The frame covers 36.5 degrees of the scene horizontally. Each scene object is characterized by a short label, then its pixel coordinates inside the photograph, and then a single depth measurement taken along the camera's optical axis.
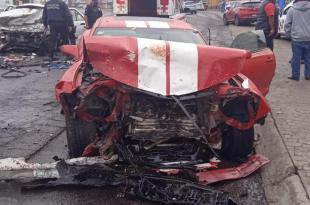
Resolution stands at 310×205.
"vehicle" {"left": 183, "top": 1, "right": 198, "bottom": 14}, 47.17
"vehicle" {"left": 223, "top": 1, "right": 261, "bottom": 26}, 25.67
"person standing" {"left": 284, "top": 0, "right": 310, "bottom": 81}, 8.76
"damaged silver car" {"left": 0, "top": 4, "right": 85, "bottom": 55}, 13.32
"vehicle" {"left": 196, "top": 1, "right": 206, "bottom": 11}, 50.41
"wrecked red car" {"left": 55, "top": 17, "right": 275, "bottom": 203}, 4.36
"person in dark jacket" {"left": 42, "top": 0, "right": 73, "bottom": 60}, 12.48
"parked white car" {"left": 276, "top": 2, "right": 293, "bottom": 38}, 16.99
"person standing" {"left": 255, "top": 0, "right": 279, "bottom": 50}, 9.59
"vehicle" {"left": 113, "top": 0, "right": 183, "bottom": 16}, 13.68
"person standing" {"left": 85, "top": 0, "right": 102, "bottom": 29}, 14.30
